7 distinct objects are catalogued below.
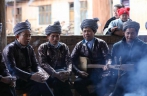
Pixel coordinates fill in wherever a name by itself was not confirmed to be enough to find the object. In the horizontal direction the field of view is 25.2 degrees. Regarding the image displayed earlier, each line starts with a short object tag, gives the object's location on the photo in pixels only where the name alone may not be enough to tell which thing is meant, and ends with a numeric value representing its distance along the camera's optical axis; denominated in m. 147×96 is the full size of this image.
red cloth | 7.18
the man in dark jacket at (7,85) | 5.04
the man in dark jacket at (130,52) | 5.79
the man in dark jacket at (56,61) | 5.84
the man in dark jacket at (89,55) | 6.04
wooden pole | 6.31
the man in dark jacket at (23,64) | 5.45
